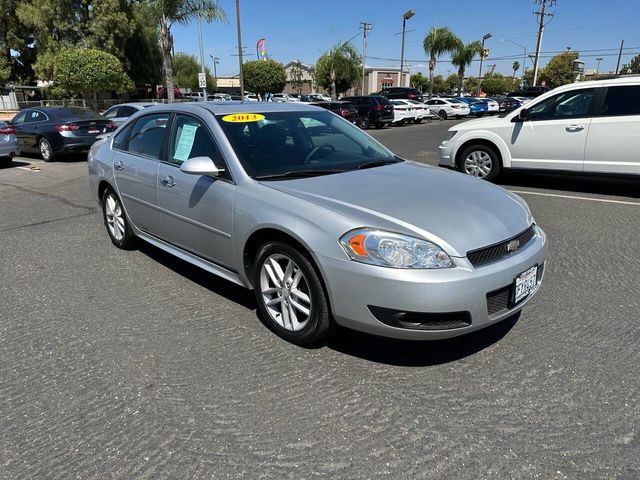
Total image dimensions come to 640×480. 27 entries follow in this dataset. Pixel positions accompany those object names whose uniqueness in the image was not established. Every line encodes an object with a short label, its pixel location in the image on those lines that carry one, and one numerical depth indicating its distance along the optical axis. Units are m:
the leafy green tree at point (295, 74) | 74.72
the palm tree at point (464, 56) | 53.16
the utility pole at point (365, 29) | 59.91
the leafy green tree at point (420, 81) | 98.44
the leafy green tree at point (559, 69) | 82.25
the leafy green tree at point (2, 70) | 30.91
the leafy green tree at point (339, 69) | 45.81
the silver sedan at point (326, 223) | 2.68
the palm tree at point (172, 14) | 24.38
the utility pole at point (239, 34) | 30.21
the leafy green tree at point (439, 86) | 106.44
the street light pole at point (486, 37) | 58.51
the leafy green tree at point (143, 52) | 38.78
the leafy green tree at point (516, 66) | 116.50
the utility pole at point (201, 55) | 34.82
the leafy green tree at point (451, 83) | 109.62
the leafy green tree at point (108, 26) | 35.59
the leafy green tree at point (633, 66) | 108.40
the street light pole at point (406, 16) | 44.75
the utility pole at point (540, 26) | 49.03
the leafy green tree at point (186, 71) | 79.94
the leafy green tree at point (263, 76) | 48.62
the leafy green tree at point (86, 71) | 28.23
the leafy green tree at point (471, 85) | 105.06
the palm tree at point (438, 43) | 49.31
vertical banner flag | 54.75
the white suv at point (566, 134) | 7.03
